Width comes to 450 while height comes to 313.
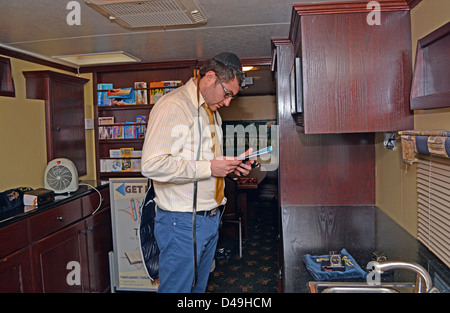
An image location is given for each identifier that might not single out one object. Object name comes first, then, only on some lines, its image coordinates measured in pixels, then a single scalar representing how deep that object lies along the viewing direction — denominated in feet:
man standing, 6.07
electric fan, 10.17
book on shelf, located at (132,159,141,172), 15.44
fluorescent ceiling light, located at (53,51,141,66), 13.14
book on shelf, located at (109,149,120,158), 15.52
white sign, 10.61
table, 15.45
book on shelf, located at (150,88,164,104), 15.06
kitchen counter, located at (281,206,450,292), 4.75
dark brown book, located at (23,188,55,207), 8.47
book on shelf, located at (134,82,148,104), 15.17
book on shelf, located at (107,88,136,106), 15.05
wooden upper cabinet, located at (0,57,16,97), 10.61
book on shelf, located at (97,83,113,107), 15.28
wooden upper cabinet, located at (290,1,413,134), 6.02
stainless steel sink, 4.33
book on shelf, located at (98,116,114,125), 15.44
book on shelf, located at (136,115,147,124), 15.44
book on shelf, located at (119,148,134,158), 15.48
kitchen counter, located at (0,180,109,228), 7.40
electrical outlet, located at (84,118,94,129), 14.79
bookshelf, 15.17
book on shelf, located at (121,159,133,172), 15.51
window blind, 4.89
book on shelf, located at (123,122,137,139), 15.38
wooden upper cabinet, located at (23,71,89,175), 11.74
